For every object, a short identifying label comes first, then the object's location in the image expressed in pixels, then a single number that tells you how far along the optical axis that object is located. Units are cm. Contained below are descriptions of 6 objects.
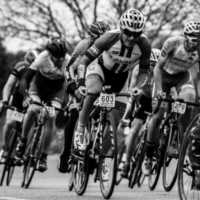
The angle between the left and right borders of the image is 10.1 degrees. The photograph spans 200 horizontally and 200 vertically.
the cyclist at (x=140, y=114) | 1858
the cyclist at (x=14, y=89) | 2039
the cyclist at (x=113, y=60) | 1303
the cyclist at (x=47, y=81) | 1768
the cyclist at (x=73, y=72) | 1536
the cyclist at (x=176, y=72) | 1533
